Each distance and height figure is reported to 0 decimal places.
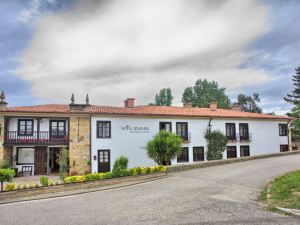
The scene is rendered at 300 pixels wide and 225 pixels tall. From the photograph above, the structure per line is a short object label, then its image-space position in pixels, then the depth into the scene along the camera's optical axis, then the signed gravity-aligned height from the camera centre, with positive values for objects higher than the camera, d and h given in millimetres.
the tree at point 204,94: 58750 +8722
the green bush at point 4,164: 21422 -1922
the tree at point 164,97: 58116 +7927
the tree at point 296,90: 55562 +8540
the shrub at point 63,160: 16803 -1335
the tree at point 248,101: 72125 +8690
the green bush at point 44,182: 14944 -2250
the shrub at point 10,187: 13930 -2325
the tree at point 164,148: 20938 -803
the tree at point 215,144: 29562 -804
